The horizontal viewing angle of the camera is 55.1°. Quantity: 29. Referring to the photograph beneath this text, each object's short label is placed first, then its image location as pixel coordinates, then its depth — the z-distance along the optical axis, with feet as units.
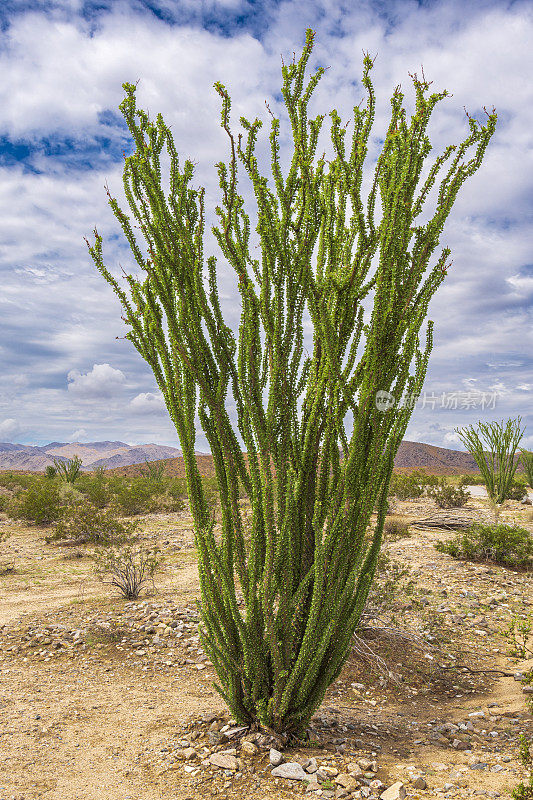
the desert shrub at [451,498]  52.90
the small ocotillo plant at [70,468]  74.18
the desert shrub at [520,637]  18.06
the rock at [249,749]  10.59
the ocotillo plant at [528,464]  67.46
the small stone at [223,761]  10.23
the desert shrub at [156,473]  77.37
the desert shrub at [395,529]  38.50
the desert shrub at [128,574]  24.52
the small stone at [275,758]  10.14
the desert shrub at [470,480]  86.08
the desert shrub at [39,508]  48.16
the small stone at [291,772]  9.68
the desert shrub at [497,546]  30.22
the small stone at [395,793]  9.08
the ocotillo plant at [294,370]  10.30
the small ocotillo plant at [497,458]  47.83
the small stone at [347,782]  9.34
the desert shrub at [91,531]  39.81
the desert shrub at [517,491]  59.36
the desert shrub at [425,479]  65.33
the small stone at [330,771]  9.81
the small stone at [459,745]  11.72
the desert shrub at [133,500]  54.65
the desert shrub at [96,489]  57.21
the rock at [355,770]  9.77
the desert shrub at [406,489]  59.88
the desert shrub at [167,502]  57.82
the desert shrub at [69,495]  57.34
